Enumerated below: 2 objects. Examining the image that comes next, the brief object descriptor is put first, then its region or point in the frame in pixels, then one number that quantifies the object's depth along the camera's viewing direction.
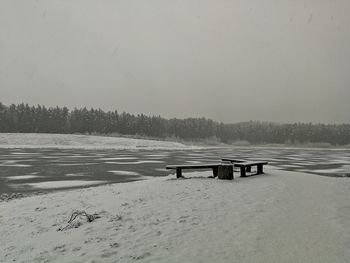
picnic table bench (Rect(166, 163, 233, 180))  14.87
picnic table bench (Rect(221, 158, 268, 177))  14.65
